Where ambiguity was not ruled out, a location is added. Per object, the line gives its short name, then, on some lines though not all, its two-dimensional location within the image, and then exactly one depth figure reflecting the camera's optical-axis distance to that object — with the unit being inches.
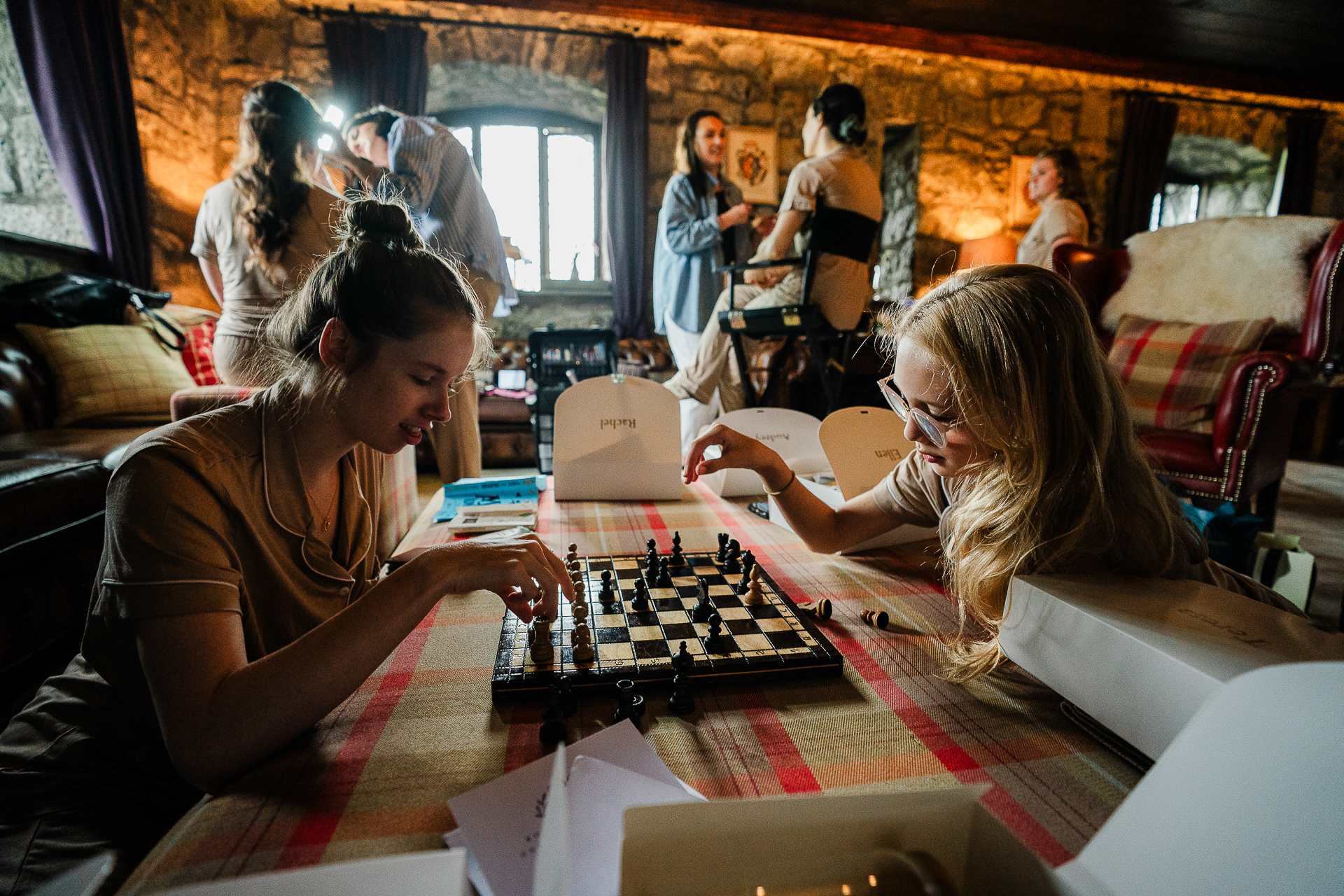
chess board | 31.2
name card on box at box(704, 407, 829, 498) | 72.4
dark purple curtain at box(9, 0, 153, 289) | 151.9
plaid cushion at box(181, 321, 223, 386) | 137.3
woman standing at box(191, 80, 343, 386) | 86.8
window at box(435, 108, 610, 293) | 235.8
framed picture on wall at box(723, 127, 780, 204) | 215.2
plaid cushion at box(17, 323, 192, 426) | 108.4
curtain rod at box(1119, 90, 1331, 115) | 248.2
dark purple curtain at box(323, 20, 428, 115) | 190.4
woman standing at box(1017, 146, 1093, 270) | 173.8
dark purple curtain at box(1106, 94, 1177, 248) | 238.4
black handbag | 116.0
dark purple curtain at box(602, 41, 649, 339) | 206.5
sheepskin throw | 110.7
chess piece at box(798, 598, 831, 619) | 38.5
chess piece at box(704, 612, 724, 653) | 33.9
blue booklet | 65.1
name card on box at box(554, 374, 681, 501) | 68.7
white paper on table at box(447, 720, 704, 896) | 20.1
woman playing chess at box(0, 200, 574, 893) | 26.7
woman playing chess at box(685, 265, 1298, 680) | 34.8
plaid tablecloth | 21.4
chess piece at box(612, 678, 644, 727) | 28.3
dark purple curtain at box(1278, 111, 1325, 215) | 249.0
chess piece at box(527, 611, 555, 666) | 31.9
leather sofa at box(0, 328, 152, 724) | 64.1
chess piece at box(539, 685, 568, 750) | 26.4
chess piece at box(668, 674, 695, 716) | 29.2
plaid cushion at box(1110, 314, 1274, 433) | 105.7
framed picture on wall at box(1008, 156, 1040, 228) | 234.4
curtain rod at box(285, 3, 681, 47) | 189.5
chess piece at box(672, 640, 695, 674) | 31.0
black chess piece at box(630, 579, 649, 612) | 39.6
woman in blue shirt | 149.1
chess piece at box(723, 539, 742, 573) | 47.4
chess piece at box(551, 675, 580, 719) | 28.6
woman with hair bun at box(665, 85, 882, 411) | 123.2
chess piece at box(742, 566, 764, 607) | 39.6
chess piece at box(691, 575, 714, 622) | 37.9
